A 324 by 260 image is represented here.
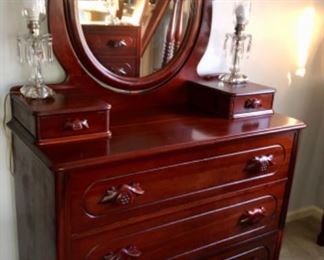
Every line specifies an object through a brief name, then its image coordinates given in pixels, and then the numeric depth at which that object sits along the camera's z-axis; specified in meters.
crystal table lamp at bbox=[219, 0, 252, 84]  1.67
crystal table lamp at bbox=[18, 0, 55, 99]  1.27
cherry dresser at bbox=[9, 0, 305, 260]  1.16
